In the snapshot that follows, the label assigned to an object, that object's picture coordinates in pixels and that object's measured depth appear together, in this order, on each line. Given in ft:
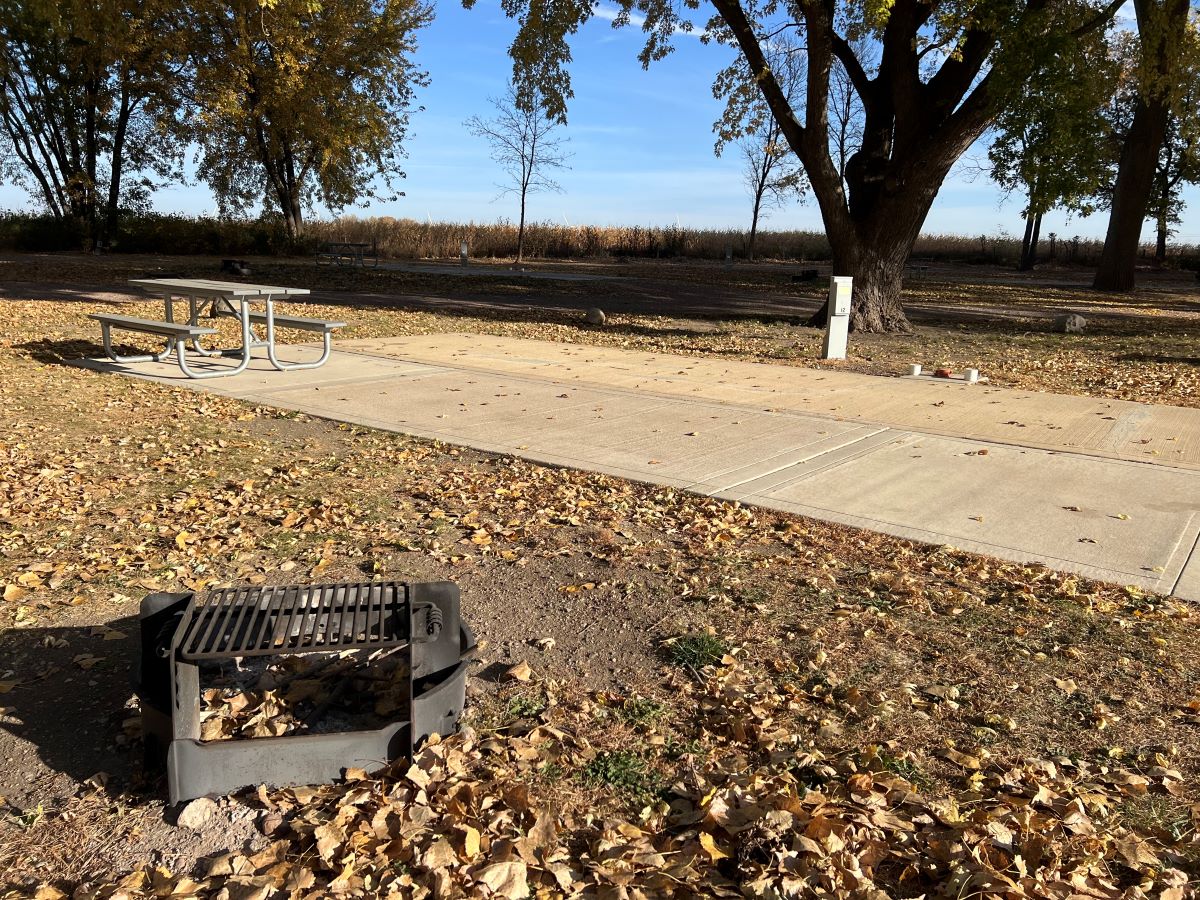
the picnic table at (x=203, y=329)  31.27
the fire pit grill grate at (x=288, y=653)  8.98
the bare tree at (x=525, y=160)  129.29
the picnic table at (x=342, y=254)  94.79
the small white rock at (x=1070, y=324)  53.36
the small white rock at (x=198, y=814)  8.80
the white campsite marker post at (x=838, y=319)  38.83
